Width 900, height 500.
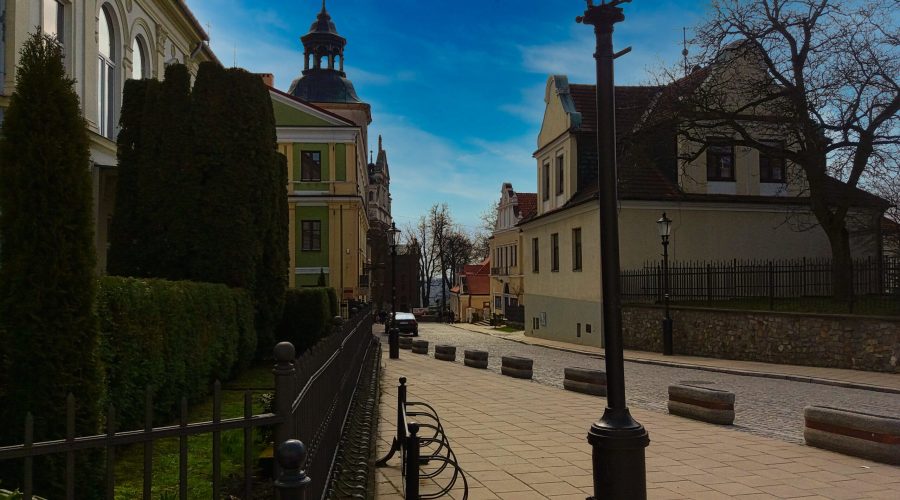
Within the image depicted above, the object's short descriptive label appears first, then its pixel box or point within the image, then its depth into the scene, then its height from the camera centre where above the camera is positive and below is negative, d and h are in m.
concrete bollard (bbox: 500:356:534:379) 16.31 -2.00
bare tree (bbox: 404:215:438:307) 88.12 +3.73
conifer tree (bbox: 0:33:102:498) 4.88 +0.15
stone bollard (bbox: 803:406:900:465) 7.36 -1.71
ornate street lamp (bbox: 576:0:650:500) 4.58 -0.40
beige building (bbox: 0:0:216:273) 14.06 +6.05
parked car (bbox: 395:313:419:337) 46.47 -2.77
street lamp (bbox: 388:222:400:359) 22.61 -1.89
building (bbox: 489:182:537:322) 58.38 +2.77
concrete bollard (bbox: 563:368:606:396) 13.17 -1.92
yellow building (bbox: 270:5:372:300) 43.69 +5.94
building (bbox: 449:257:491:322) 73.30 -1.21
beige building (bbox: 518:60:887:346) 27.64 +3.15
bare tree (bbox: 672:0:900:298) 20.30 +5.60
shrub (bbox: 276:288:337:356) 19.05 -0.97
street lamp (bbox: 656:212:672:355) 22.72 -0.03
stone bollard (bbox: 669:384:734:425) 9.86 -1.80
